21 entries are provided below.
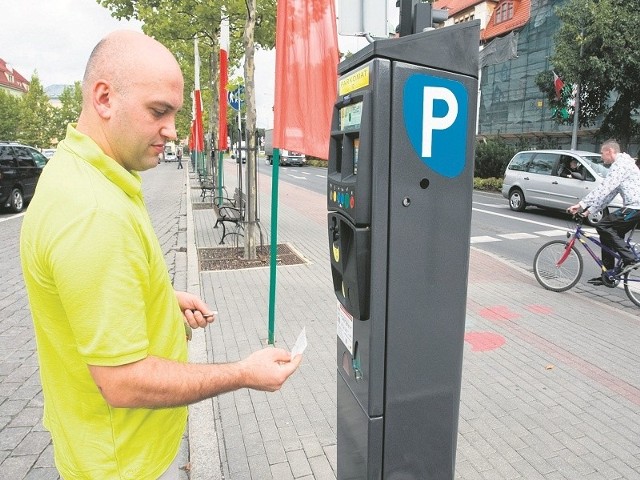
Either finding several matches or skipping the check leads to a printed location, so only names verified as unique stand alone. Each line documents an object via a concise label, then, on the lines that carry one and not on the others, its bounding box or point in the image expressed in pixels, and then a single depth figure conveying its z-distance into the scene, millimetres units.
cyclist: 6012
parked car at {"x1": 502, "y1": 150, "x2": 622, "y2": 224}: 12562
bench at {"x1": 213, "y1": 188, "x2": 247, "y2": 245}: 9248
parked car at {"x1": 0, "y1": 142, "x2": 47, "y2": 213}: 13382
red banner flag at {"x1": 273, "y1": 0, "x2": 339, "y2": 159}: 4285
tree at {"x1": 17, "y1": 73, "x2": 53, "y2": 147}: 56000
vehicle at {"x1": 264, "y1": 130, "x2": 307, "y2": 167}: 42556
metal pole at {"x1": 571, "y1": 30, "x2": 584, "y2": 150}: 18031
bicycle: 6098
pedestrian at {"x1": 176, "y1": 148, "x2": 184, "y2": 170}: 45088
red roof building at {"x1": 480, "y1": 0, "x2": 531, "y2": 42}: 31109
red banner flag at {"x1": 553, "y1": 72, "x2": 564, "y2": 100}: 18203
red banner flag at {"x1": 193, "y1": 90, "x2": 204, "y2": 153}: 16797
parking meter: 1791
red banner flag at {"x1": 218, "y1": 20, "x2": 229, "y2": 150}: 11195
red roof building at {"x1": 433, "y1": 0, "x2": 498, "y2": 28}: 36534
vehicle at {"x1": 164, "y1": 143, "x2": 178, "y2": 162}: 60519
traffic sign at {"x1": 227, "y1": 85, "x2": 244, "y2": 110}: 10422
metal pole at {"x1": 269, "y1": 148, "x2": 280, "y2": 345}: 4355
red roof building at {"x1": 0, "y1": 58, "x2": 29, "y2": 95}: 80938
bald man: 1140
